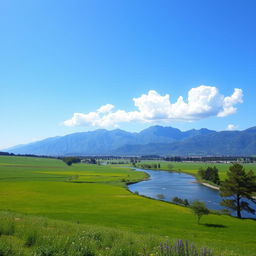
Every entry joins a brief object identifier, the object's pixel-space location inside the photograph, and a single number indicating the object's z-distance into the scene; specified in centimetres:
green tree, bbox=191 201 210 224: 3788
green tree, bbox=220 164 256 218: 5134
